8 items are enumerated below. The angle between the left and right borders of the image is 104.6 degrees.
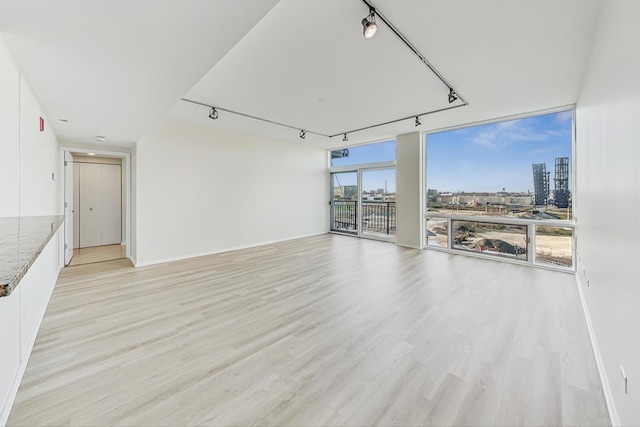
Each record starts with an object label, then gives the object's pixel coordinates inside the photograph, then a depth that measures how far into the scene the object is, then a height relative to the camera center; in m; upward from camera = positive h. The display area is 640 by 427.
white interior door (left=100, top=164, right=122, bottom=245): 6.15 +0.22
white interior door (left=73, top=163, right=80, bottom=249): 5.77 +0.13
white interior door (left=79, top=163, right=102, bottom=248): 5.88 +0.18
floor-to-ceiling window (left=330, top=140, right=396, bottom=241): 6.59 +0.63
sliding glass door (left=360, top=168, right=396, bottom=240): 6.59 +0.26
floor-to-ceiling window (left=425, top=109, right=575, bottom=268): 4.07 +0.43
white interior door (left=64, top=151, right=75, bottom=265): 4.29 +0.15
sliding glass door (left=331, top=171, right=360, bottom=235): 7.39 +0.31
